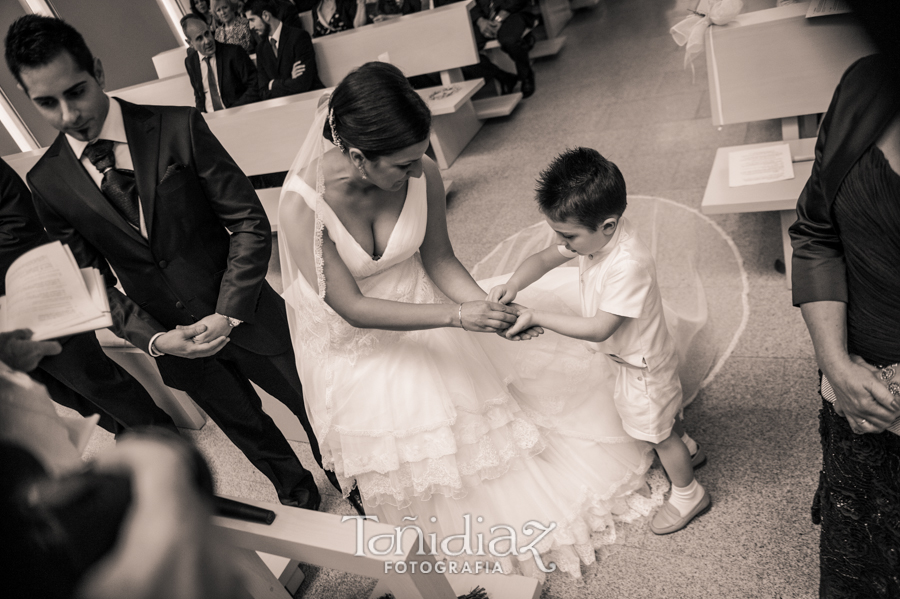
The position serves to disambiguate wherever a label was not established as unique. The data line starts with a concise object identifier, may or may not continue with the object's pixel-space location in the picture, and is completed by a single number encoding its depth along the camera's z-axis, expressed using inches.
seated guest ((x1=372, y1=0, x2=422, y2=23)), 221.0
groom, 57.3
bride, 61.6
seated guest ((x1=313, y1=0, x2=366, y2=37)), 231.6
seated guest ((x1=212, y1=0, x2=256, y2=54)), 215.8
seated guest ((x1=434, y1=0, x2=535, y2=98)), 213.9
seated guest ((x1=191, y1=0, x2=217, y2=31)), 267.7
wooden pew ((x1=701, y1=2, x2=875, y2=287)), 94.5
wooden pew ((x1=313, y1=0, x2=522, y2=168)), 182.2
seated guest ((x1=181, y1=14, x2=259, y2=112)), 209.3
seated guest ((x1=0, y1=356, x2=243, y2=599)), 14.7
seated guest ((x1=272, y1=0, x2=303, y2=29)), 221.9
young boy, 54.7
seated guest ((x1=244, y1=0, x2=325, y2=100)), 198.8
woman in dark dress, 36.3
